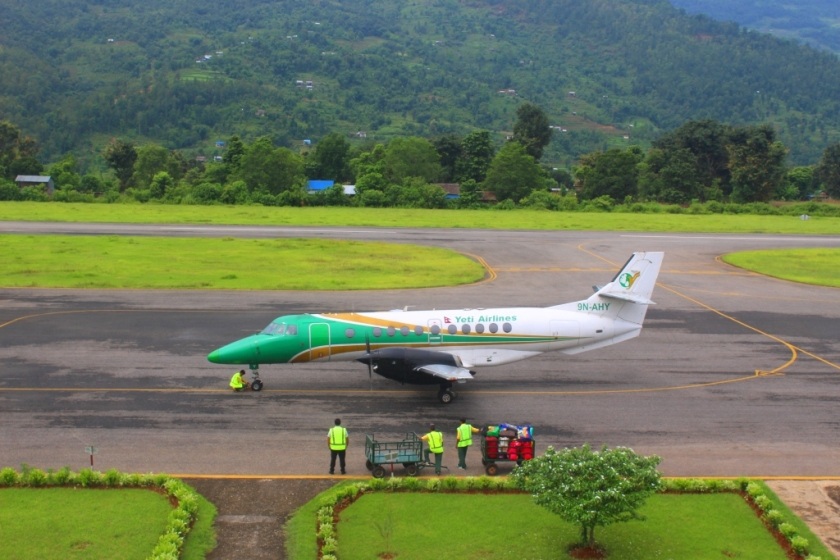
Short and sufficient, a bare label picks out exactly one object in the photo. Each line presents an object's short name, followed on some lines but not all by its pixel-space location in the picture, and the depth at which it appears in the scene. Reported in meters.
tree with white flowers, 19.22
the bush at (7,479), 22.84
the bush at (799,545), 19.80
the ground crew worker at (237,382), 31.66
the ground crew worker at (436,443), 24.09
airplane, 30.83
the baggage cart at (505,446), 24.55
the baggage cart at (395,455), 24.14
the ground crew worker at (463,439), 24.75
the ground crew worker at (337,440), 24.12
